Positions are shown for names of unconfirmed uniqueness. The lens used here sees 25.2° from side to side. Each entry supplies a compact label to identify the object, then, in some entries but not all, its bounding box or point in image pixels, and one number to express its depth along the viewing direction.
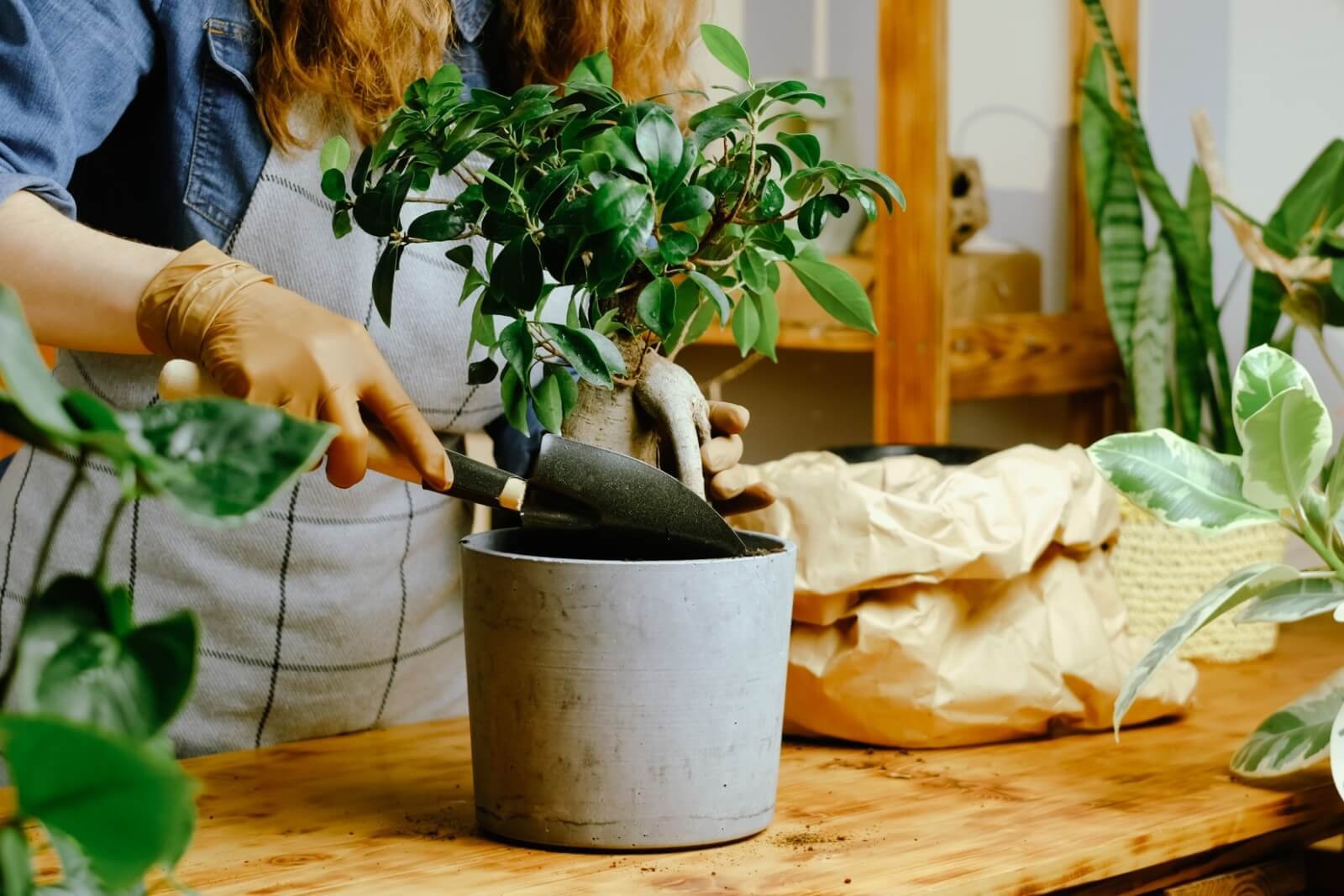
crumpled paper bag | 2.00
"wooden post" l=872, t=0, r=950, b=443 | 3.15
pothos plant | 1.13
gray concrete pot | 1.72
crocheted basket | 2.46
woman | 1.89
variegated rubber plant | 1.85
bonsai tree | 1.69
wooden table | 1.71
